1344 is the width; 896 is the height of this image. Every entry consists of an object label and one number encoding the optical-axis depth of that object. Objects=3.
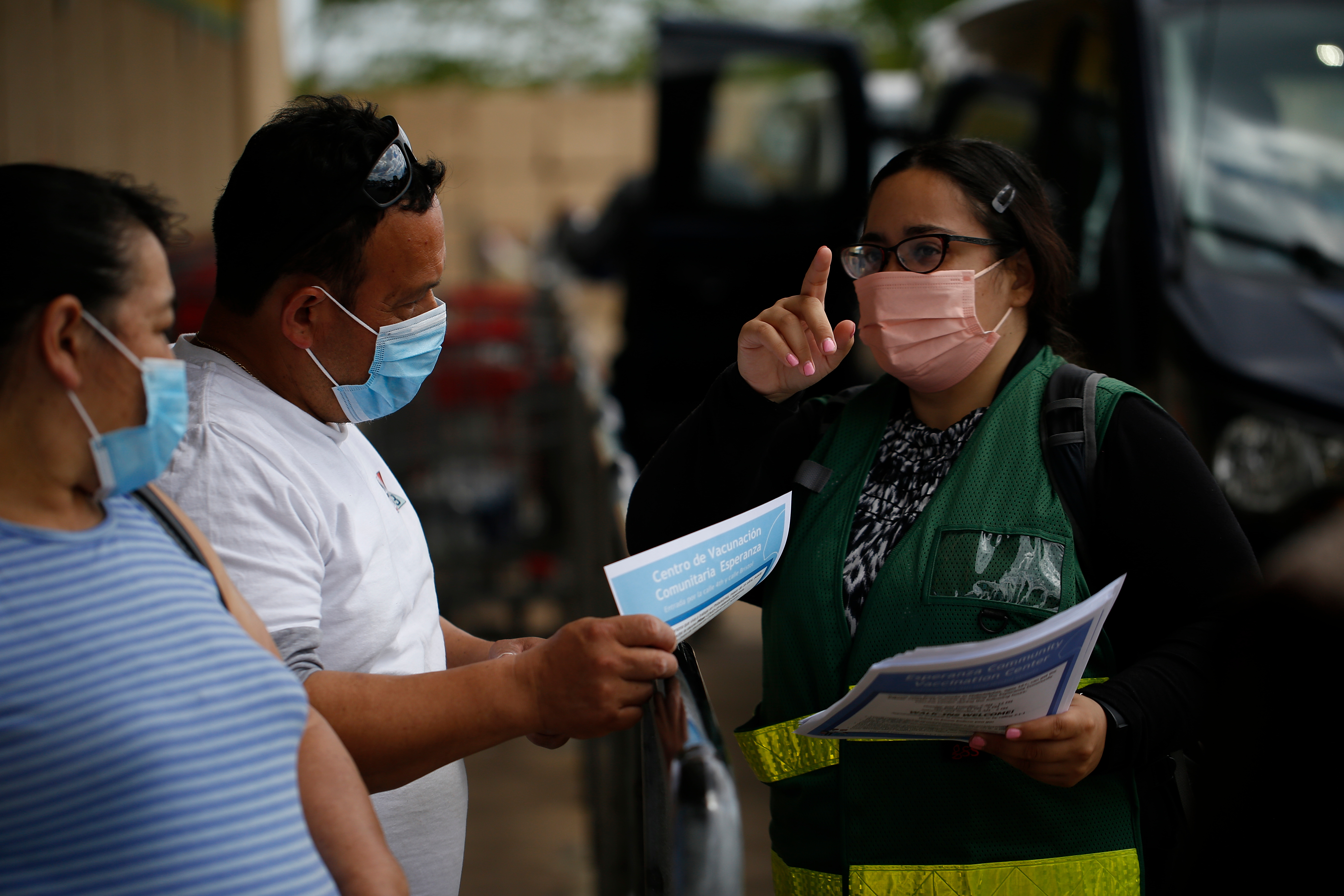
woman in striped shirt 2.50
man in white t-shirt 2.67
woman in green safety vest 2.79
